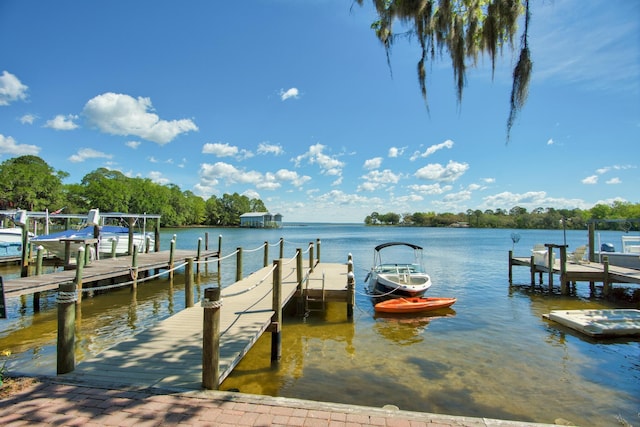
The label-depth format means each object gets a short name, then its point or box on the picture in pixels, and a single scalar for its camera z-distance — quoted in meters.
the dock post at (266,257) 15.22
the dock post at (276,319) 7.43
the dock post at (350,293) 10.91
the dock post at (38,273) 11.43
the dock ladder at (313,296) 11.18
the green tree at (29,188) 49.53
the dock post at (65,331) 4.68
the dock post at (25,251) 14.30
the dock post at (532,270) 17.28
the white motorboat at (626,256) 16.01
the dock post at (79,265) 10.30
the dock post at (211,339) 4.44
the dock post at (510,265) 19.03
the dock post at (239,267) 12.83
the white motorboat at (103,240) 16.02
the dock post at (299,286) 10.89
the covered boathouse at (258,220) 123.70
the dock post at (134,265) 13.05
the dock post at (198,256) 17.16
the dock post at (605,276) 14.29
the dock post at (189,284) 8.34
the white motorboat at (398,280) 12.68
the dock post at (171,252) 16.08
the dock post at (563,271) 14.71
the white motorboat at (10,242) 20.72
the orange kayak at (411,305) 11.77
